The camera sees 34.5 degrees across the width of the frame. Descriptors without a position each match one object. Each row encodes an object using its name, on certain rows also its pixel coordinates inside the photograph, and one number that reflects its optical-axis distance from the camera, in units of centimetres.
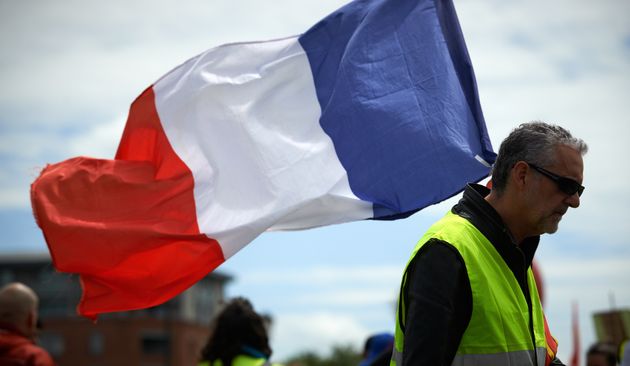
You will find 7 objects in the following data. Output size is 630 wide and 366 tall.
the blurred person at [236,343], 621
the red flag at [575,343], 1182
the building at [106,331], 8925
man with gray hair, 336
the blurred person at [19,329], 643
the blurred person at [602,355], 863
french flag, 521
